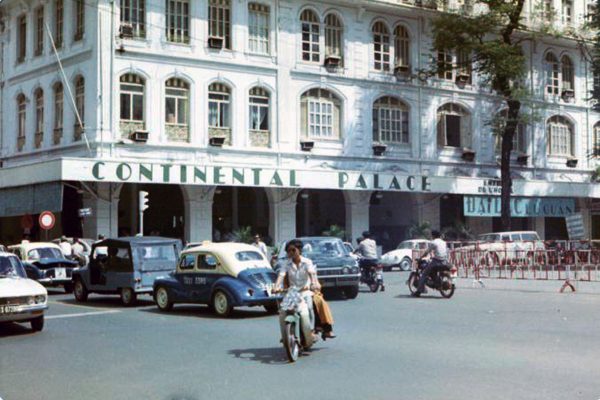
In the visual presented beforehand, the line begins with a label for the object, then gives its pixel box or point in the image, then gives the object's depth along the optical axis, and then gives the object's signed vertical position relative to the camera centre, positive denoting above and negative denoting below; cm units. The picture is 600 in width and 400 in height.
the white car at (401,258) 3250 -118
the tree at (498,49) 3556 +866
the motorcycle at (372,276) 2106 -127
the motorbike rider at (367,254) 2102 -64
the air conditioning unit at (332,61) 3505 +800
